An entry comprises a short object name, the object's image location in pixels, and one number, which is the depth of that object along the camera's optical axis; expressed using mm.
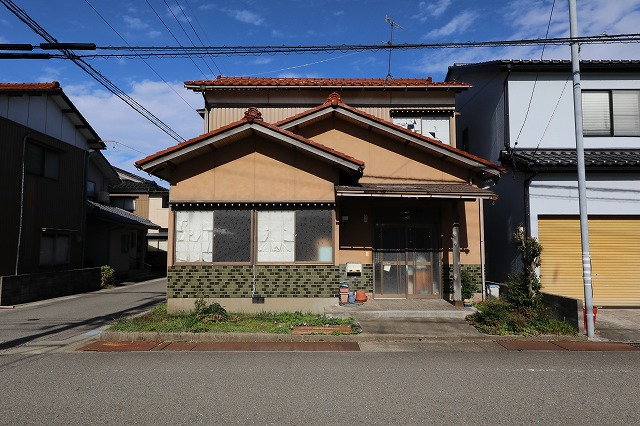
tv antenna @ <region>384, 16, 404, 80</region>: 14969
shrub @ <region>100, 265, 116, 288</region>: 18656
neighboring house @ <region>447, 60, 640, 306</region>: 12000
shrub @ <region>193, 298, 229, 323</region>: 9305
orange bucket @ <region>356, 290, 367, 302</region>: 11047
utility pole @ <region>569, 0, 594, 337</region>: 9023
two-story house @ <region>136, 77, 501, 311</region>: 10234
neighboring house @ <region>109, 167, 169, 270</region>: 29438
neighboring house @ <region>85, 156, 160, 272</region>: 21578
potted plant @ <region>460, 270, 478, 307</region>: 11141
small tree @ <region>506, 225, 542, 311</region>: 9602
